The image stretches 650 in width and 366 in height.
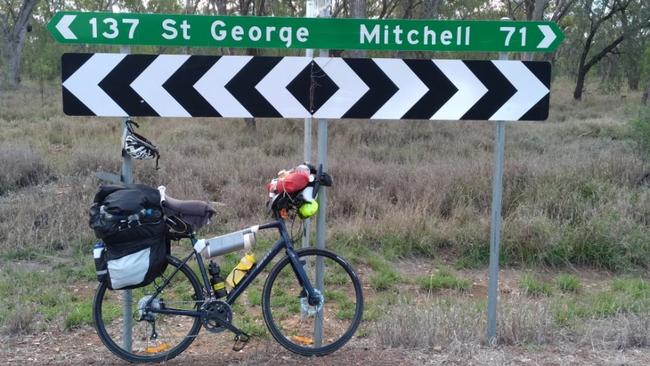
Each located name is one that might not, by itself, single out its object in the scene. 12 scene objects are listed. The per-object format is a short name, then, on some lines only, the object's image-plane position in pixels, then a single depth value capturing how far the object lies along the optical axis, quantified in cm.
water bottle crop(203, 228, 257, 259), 409
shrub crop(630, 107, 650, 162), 1046
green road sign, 385
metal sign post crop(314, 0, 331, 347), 419
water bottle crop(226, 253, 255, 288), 421
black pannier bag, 376
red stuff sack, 405
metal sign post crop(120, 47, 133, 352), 403
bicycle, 406
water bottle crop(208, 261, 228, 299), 410
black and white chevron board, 393
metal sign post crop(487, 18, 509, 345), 431
